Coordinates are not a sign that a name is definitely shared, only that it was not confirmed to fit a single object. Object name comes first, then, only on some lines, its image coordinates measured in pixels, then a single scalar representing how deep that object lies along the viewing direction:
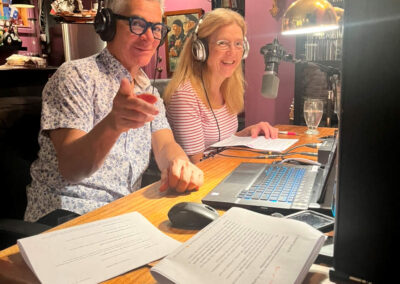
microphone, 1.30
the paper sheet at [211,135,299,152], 1.55
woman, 1.79
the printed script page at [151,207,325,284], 0.54
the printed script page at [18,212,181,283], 0.60
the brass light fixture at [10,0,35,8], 4.68
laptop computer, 0.85
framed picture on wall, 4.67
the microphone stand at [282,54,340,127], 1.33
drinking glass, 1.96
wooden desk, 0.61
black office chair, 1.14
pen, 1.92
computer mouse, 0.78
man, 1.02
